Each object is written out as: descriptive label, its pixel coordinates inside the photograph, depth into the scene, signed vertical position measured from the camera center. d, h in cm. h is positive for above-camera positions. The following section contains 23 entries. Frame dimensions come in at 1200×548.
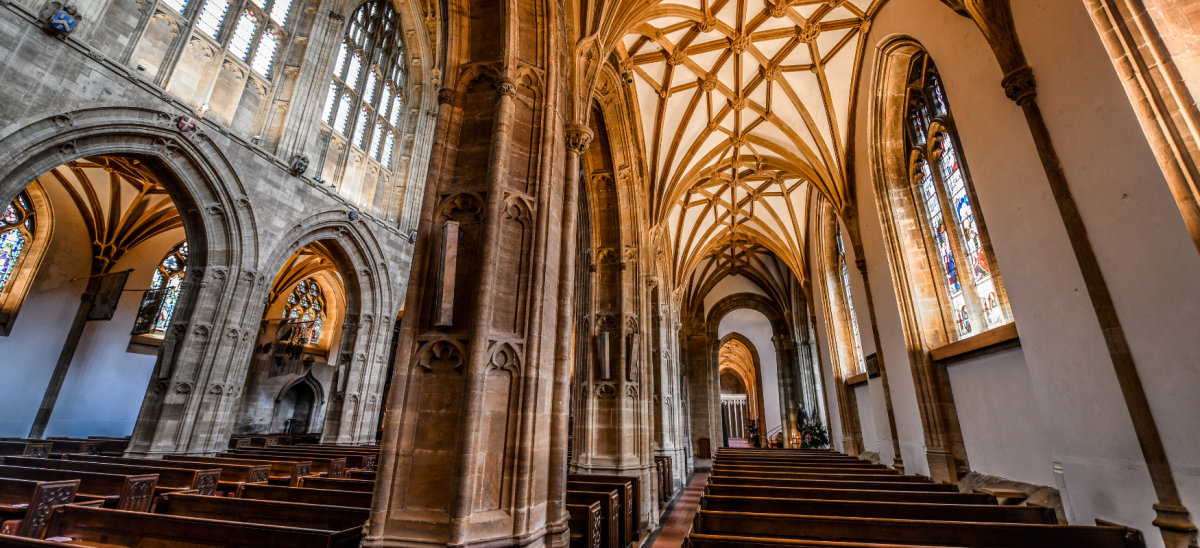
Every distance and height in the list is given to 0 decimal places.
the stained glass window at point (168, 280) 1544 +498
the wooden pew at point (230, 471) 603 -46
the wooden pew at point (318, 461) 754 -40
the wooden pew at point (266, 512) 380 -63
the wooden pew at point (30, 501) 367 -55
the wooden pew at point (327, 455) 867 -34
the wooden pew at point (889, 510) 363 -52
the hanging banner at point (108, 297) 1204 +347
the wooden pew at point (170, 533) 298 -63
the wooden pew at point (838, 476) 616 -43
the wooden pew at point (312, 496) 461 -58
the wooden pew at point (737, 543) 268 -55
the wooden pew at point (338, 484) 509 -51
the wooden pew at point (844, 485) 522 -45
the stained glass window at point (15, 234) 1216 +503
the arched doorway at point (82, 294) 1221 +374
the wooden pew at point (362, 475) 616 -49
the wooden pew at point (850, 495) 449 -49
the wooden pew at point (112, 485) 466 -51
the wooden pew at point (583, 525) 448 -79
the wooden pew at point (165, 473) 543 -43
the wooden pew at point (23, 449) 826 -29
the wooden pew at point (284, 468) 687 -46
